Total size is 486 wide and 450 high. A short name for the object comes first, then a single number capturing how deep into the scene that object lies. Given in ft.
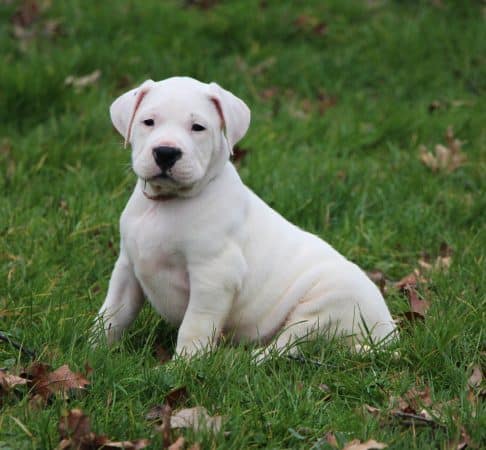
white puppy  23.73
